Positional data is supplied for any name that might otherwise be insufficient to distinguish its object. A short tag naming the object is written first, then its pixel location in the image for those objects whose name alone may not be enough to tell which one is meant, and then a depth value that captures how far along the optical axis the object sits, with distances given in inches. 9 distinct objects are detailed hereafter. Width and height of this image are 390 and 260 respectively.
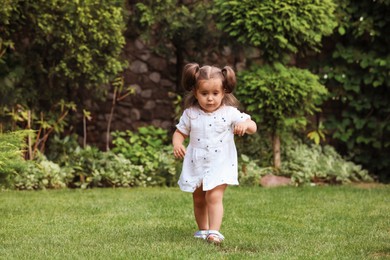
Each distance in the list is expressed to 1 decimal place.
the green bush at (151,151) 569.1
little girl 323.5
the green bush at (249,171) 563.9
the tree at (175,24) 604.2
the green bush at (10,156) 369.1
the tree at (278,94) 564.8
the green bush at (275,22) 560.0
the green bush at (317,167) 586.4
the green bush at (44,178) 531.2
